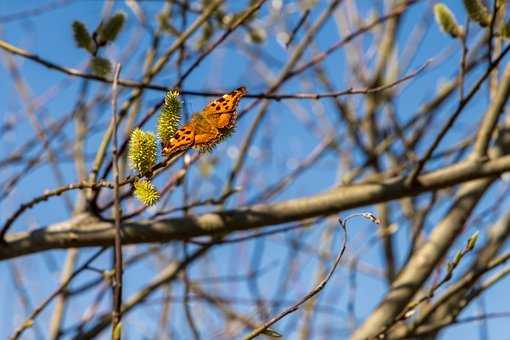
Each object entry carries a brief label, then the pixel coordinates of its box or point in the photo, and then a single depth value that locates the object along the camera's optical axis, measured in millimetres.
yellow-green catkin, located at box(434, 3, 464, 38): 1602
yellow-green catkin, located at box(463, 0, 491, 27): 1560
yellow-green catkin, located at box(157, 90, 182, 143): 1367
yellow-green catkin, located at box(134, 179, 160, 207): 1365
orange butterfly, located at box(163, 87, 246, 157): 1368
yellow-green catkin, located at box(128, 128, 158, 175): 1372
